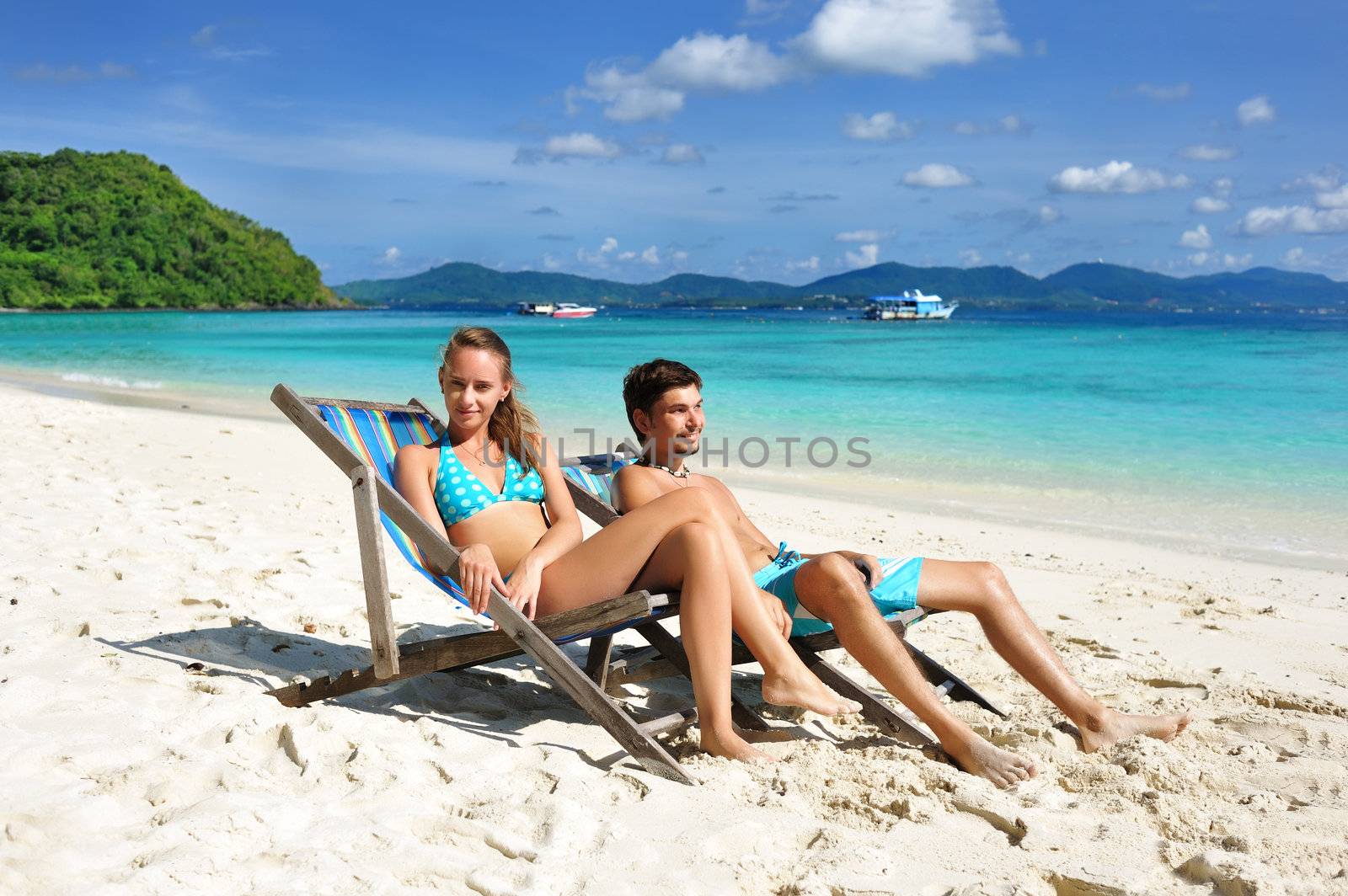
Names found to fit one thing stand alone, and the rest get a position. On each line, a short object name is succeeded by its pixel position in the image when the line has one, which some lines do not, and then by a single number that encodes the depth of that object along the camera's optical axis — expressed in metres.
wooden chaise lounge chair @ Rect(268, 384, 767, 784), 2.65
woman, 2.72
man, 2.77
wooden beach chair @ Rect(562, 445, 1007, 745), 2.98
